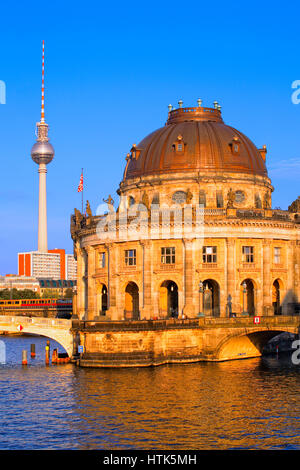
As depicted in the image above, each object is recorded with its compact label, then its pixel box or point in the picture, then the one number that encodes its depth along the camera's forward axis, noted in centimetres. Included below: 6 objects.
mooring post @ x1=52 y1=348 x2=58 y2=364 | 7819
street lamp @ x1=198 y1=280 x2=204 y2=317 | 8419
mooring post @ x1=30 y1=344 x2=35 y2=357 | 8817
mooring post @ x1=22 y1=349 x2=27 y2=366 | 7962
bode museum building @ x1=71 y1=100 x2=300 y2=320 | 8488
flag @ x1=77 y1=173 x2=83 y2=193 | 9831
